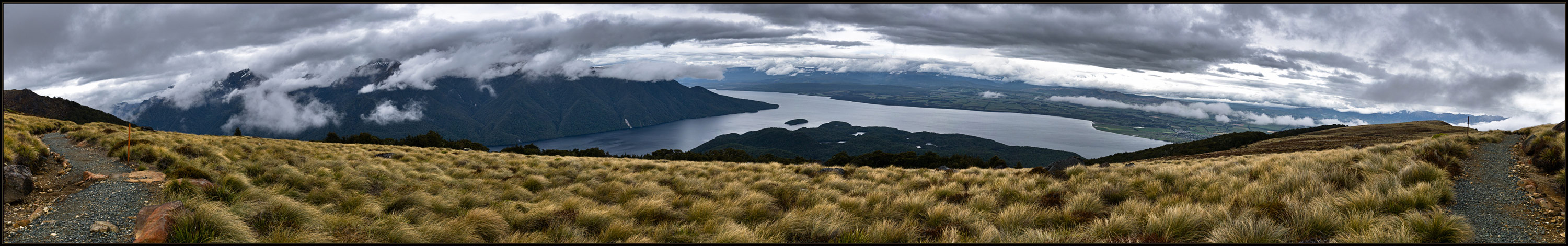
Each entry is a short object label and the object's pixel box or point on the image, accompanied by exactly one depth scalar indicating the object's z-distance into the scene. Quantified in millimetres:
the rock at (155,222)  5324
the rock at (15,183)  6191
